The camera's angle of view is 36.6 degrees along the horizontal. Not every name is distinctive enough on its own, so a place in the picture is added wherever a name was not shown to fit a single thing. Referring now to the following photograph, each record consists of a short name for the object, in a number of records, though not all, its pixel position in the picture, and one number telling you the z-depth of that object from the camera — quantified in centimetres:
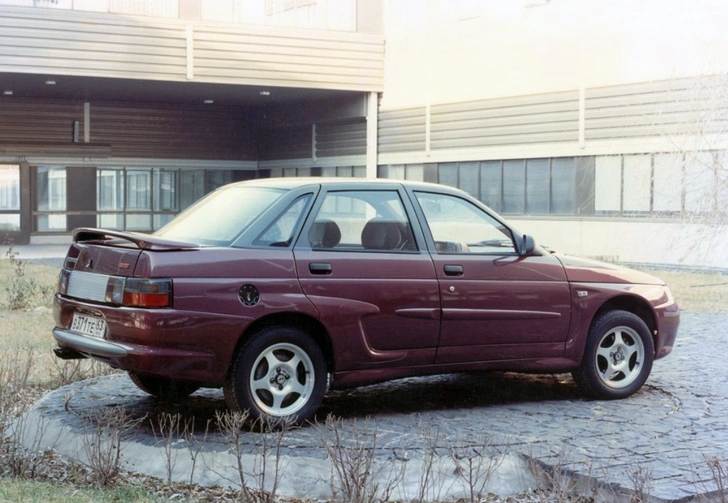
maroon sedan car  687
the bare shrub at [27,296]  1585
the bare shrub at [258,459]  554
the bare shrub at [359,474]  532
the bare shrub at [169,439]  584
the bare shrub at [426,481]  546
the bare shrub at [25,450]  629
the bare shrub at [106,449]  595
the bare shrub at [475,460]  579
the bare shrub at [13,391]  719
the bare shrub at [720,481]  521
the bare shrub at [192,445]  591
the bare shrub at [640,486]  520
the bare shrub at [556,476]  549
